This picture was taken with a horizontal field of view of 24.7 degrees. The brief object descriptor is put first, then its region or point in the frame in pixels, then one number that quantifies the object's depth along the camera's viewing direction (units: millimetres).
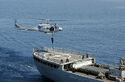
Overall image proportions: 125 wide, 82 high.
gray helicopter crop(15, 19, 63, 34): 81594
